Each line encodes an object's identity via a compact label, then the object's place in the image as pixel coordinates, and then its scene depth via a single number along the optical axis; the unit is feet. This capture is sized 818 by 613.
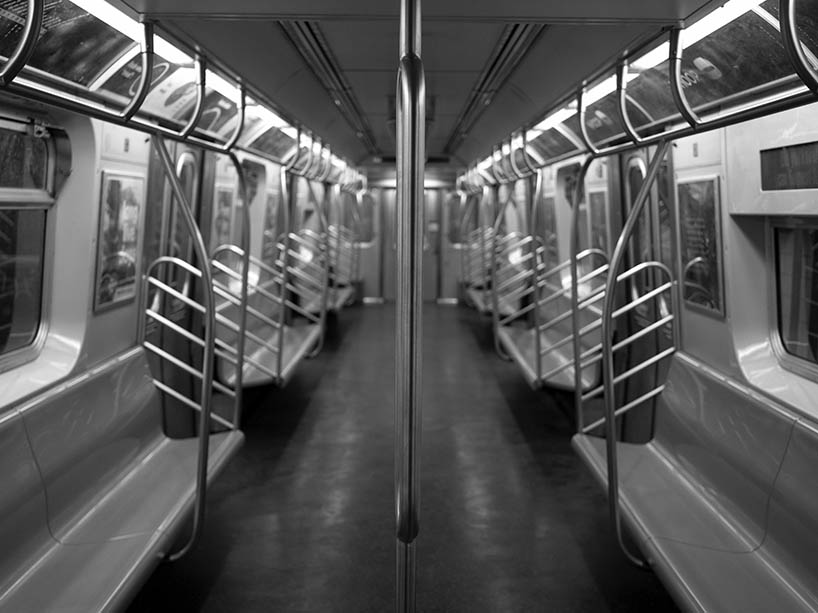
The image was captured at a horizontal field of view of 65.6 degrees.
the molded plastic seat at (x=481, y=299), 26.50
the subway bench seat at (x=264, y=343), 15.72
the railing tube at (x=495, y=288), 18.85
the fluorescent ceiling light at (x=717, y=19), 6.37
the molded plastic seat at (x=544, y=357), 15.98
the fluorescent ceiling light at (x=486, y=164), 24.88
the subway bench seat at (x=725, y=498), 7.37
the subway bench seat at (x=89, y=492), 7.47
